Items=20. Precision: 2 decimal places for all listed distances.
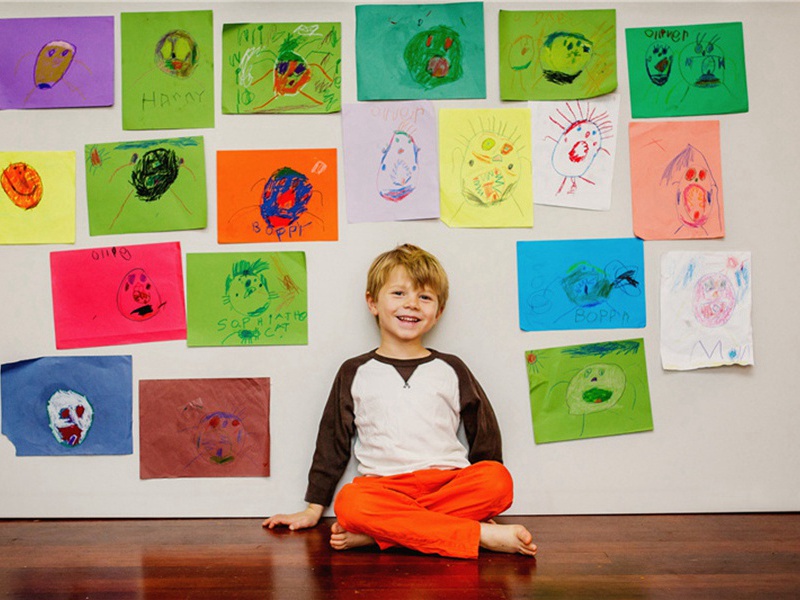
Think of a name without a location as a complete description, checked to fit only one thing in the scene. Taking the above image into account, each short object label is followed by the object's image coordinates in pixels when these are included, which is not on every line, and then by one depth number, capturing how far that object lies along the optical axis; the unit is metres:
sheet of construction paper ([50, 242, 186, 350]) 1.51
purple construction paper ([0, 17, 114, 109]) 1.52
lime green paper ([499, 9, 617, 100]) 1.51
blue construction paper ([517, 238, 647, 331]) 1.51
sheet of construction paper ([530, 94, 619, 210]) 1.51
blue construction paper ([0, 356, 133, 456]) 1.50
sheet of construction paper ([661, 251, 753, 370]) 1.51
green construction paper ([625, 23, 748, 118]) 1.52
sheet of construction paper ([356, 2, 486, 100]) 1.51
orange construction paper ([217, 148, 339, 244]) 1.51
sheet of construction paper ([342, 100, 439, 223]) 1.51
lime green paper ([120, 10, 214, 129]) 1.51
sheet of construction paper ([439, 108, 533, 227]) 1.51
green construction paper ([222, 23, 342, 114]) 1.51
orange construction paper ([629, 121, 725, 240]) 1.51
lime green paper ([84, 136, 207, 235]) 1.51
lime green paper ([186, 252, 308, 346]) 1.51
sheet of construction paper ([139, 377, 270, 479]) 1.50
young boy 1.31
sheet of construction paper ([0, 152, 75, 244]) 1.52
